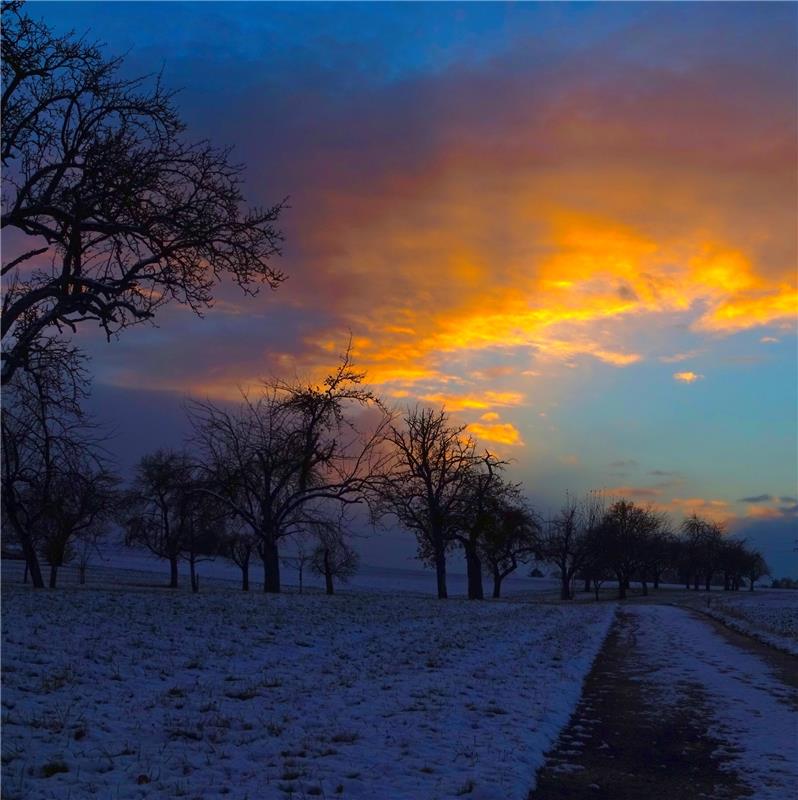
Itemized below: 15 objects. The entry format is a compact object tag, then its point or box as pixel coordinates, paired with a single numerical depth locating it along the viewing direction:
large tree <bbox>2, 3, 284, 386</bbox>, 13.66
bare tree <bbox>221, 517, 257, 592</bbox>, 59.33
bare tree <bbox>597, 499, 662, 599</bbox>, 79.12
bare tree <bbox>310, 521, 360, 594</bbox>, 34.81
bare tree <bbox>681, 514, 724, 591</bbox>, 113.19
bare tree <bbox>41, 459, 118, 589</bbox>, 17.80
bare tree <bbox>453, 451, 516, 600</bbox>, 49.06
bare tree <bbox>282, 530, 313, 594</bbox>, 37.97
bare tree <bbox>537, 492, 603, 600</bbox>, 76.75
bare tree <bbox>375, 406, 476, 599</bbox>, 46.16
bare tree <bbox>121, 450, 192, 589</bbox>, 33.94
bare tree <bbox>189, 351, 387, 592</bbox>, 33.50
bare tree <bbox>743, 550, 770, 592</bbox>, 123.06
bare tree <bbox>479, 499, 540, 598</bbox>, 54.09
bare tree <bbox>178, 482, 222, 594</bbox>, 32.91
